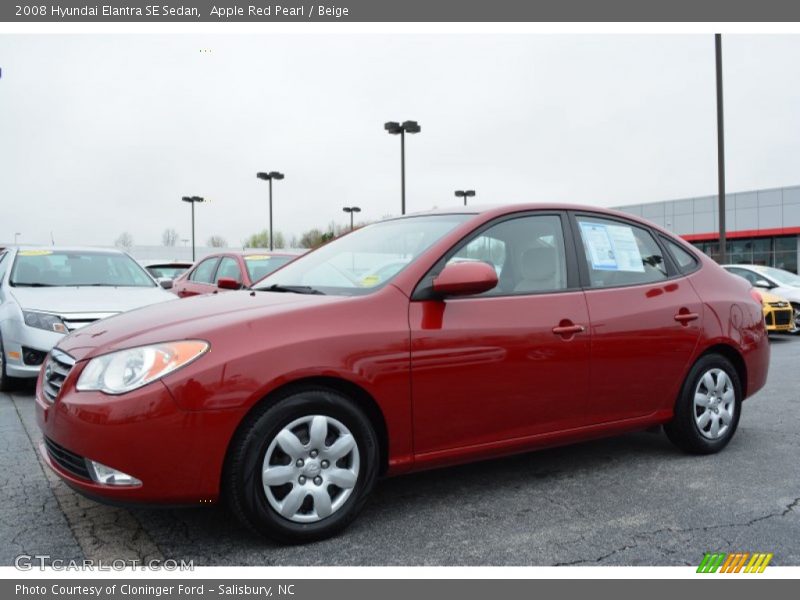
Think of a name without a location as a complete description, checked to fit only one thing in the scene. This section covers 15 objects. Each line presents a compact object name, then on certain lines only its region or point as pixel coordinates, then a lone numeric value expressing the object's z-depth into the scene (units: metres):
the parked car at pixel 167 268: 14.90
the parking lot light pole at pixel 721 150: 16.45
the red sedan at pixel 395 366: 2.87
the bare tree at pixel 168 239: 100.88
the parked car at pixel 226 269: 9.73
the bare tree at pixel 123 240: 87.68
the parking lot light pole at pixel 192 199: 46.03
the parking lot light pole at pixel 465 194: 35.72
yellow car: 11.57
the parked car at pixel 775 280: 13.04
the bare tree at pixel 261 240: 97.00
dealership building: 34.53
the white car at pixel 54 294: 6.47
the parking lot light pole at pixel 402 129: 23.27
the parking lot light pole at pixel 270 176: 35.04
